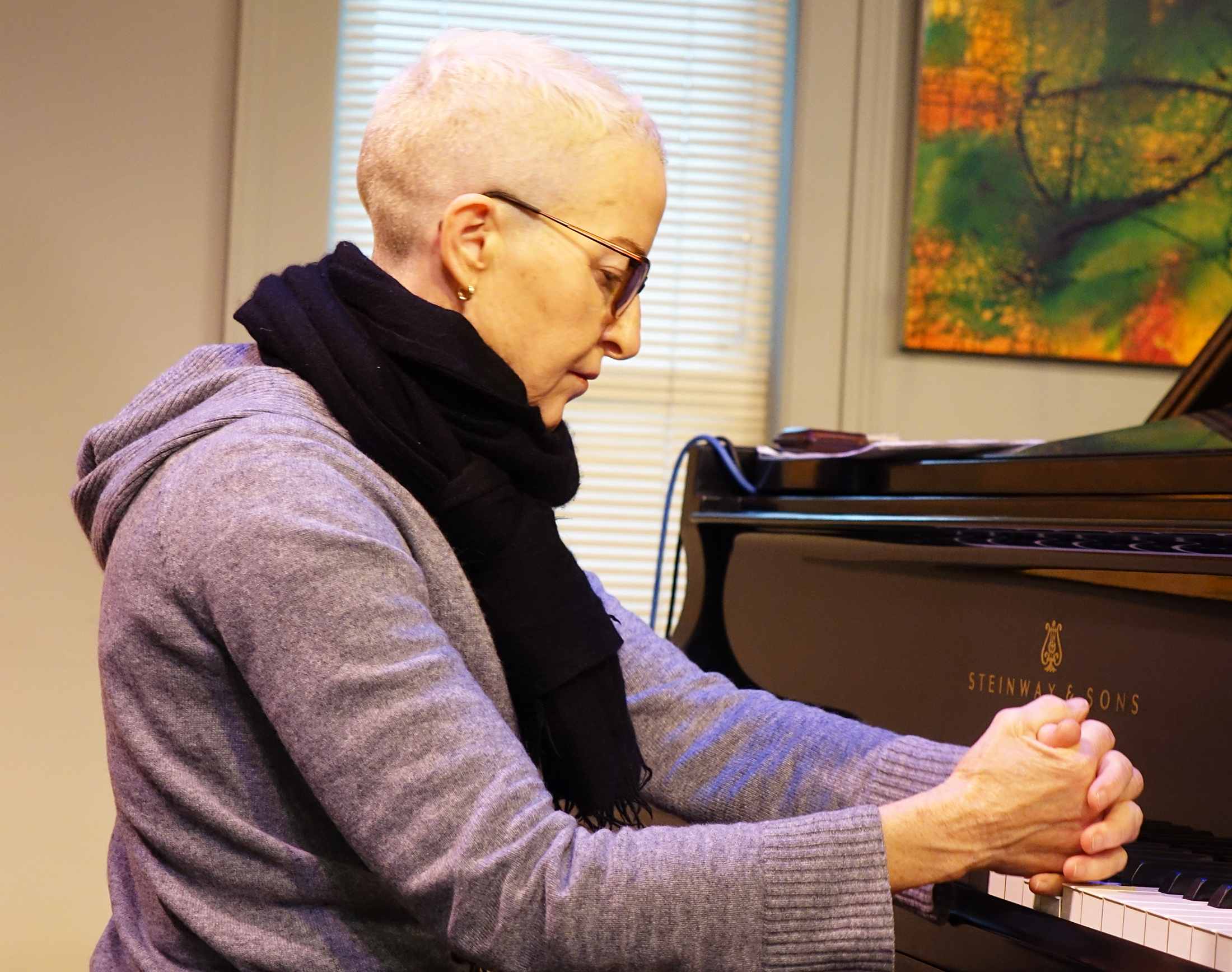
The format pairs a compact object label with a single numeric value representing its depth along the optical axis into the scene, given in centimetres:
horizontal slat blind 303
